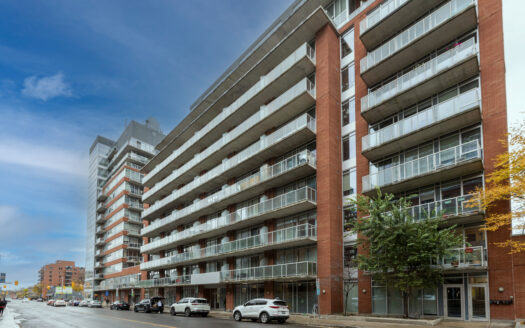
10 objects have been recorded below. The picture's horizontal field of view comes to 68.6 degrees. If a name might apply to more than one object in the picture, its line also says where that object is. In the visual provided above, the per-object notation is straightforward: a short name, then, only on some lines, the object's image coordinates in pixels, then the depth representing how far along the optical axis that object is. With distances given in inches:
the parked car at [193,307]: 1200.2
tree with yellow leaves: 689.6
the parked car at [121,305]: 1802.4
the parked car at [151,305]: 1465.3
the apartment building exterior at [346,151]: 823.7
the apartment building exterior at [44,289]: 7372.1
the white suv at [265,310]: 895.7
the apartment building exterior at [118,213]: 2851.9
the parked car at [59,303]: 2381.9
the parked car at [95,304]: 2199.8
